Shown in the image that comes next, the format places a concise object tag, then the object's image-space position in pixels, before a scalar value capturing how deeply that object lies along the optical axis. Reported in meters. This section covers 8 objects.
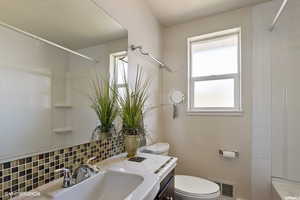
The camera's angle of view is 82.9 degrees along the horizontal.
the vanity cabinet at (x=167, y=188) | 1.07
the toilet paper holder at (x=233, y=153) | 1.90
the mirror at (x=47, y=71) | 0.74
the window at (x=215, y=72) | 2.04
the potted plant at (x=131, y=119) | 1.35
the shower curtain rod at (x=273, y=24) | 1.67
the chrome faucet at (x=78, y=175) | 0.79
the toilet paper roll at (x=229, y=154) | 1.88
